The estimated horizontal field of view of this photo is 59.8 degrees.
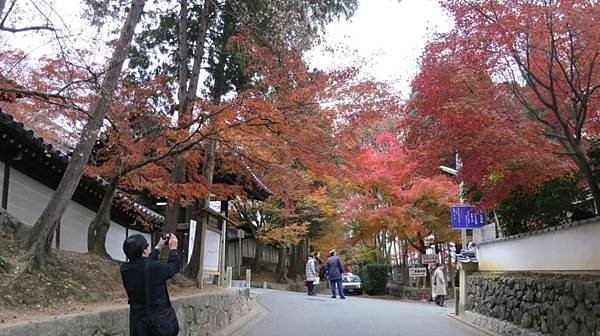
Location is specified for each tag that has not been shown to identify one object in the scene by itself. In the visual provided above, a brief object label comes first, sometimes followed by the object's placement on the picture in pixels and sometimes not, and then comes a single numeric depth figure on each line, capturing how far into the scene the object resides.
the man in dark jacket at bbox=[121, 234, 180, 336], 4.75
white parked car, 36.06
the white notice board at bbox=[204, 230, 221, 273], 13.22
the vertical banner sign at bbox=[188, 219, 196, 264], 12.73
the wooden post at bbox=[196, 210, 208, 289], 12.45
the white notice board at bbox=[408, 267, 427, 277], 29.38
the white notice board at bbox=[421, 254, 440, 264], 28.15
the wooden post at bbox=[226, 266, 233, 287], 18.52
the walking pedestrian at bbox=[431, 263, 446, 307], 22.78
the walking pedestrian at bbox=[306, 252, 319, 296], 22.08
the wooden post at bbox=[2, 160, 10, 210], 10.50
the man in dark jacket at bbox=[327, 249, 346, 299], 19.58
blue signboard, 15.88
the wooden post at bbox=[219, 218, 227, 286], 15.12
